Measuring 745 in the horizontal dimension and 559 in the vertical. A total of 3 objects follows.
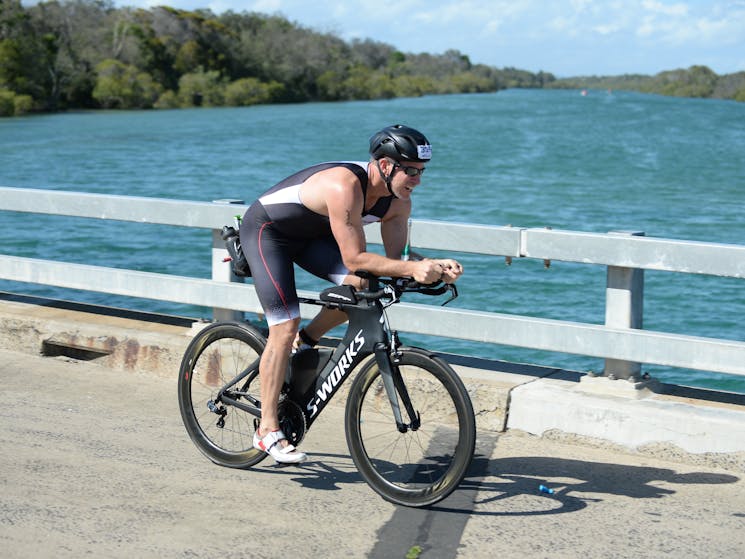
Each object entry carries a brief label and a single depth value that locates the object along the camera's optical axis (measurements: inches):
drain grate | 291.0
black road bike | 187.2
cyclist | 183.0
